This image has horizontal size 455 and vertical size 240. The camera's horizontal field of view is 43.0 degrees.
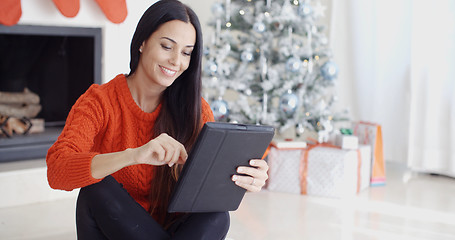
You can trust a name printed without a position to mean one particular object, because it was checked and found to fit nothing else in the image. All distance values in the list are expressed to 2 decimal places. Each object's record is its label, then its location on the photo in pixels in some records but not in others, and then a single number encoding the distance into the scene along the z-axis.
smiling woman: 1.36
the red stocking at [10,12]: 2.50
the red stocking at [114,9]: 2.81
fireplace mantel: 2.82
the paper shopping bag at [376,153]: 3.12
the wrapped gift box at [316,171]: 2.83
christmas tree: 3.01
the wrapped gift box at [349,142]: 2.91
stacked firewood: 2.75
